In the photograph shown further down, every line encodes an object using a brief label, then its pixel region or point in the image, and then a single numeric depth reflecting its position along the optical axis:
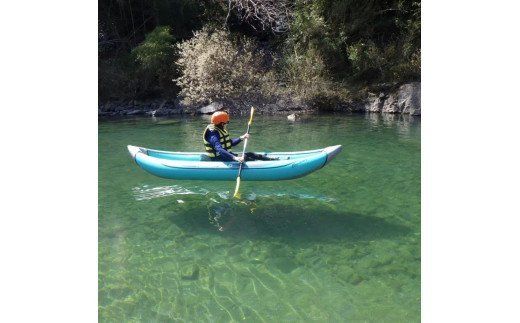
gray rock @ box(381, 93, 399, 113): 14.52
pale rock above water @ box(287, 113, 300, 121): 13.56
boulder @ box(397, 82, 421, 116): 14.07
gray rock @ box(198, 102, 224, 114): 14.95
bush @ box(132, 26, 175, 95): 14.91
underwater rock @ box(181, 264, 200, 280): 4.04
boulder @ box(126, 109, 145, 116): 15.19
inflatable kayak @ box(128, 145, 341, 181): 5.46
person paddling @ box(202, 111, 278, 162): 5.64
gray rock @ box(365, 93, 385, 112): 14.79
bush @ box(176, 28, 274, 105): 14.55
